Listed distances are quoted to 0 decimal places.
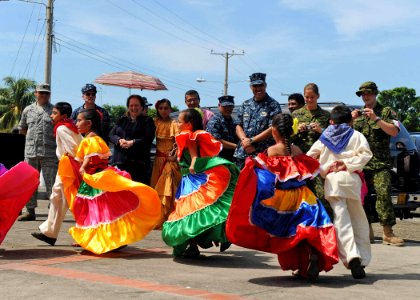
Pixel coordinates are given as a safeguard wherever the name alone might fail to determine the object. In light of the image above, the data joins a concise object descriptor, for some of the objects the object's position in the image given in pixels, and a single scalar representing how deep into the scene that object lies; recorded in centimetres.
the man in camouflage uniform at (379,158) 927
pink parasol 1321
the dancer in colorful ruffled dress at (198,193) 736
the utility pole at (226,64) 5962
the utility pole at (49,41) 2706
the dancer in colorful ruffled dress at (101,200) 783
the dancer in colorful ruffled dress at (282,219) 631
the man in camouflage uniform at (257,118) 862
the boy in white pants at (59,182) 829
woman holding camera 903
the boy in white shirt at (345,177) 664
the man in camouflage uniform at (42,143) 1141
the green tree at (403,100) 9369
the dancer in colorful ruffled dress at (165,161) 1062
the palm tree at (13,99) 5900
